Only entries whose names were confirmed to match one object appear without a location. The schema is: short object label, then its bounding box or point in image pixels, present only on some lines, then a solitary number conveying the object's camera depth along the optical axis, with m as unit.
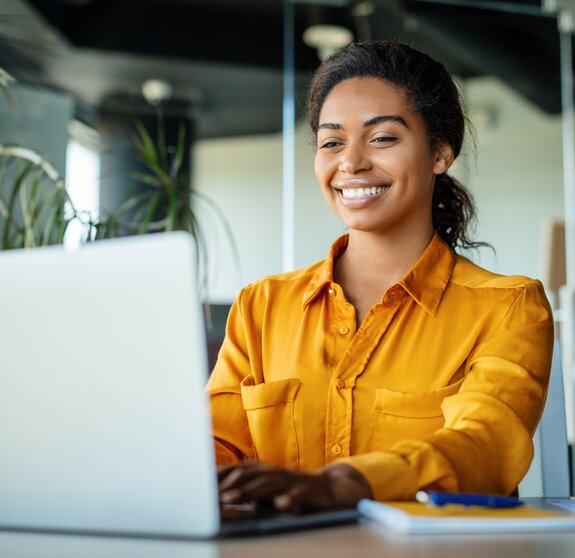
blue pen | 1.07
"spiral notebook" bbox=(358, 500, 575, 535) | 0.98
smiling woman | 1.52
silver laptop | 0.85
